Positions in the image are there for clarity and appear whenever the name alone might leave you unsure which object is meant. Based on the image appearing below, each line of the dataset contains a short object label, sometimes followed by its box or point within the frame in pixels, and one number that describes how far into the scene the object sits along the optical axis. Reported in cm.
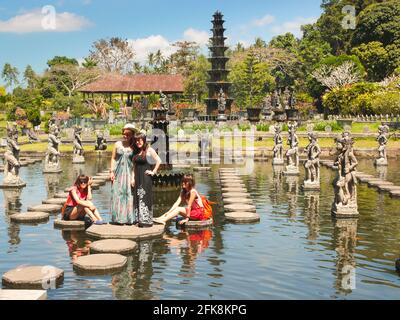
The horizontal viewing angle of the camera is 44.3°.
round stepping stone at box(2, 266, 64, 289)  789
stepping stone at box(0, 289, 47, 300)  714
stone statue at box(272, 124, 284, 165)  2622
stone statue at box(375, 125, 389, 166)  2634
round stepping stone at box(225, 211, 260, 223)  1298
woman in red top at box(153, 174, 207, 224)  1202
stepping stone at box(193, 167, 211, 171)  2478
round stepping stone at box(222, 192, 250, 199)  1645
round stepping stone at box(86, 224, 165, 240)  1087
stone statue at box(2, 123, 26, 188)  1884
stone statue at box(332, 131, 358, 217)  1332
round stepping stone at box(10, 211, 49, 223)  1295
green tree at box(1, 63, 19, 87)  10662
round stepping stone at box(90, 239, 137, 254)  979
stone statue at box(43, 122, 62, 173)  2323
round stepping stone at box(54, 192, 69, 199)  1615
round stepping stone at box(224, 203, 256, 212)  1405
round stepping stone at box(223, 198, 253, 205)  1535
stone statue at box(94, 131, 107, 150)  3341
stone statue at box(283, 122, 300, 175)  2216
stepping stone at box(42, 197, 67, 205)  1512
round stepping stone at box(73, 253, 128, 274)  863
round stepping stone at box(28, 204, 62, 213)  1405
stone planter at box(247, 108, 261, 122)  5516
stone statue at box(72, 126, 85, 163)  2728
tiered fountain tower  6419
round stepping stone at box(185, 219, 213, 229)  1208
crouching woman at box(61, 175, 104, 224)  1172
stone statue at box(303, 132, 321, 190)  1814
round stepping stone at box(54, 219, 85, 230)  1197
